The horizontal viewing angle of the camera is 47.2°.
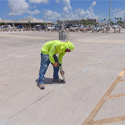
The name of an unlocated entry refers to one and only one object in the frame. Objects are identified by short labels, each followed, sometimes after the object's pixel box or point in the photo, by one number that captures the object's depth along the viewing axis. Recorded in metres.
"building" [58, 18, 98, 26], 114.32
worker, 3.74
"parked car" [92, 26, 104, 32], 32.94
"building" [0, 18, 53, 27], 94.32
